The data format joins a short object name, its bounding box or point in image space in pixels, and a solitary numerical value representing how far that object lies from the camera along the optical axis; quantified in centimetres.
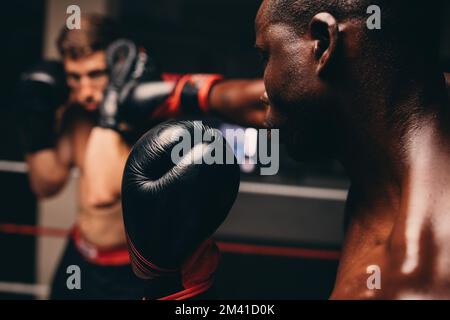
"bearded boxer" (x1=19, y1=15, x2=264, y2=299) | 150
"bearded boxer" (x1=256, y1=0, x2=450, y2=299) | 75
